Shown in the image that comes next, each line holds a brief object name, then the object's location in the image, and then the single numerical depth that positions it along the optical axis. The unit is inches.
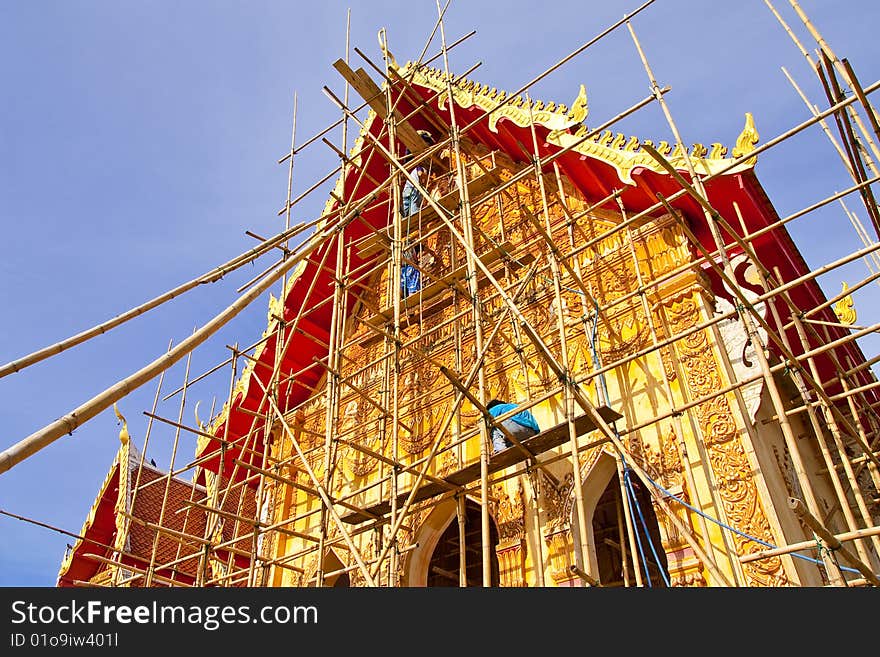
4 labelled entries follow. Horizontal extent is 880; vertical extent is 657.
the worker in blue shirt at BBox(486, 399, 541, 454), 219.3
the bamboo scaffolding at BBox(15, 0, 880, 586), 170.1
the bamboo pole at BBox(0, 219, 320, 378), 137.7
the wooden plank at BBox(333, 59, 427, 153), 339.0
